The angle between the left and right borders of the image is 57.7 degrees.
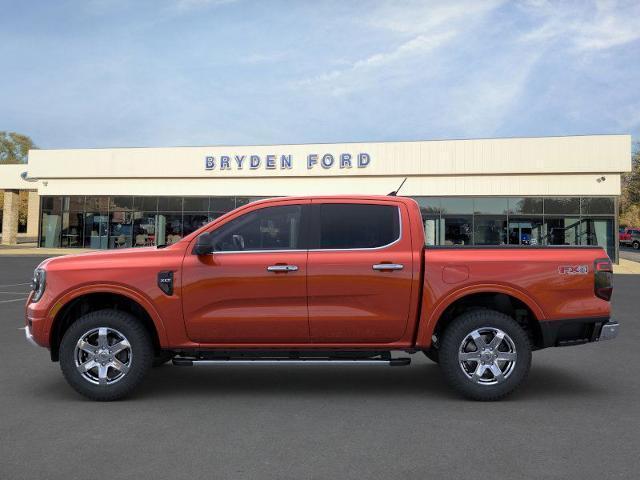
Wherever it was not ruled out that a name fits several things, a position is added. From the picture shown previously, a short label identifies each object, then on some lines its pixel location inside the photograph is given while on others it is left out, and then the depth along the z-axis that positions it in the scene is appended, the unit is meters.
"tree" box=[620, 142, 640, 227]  61.62
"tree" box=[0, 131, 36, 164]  79.44
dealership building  31.89
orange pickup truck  5.24
